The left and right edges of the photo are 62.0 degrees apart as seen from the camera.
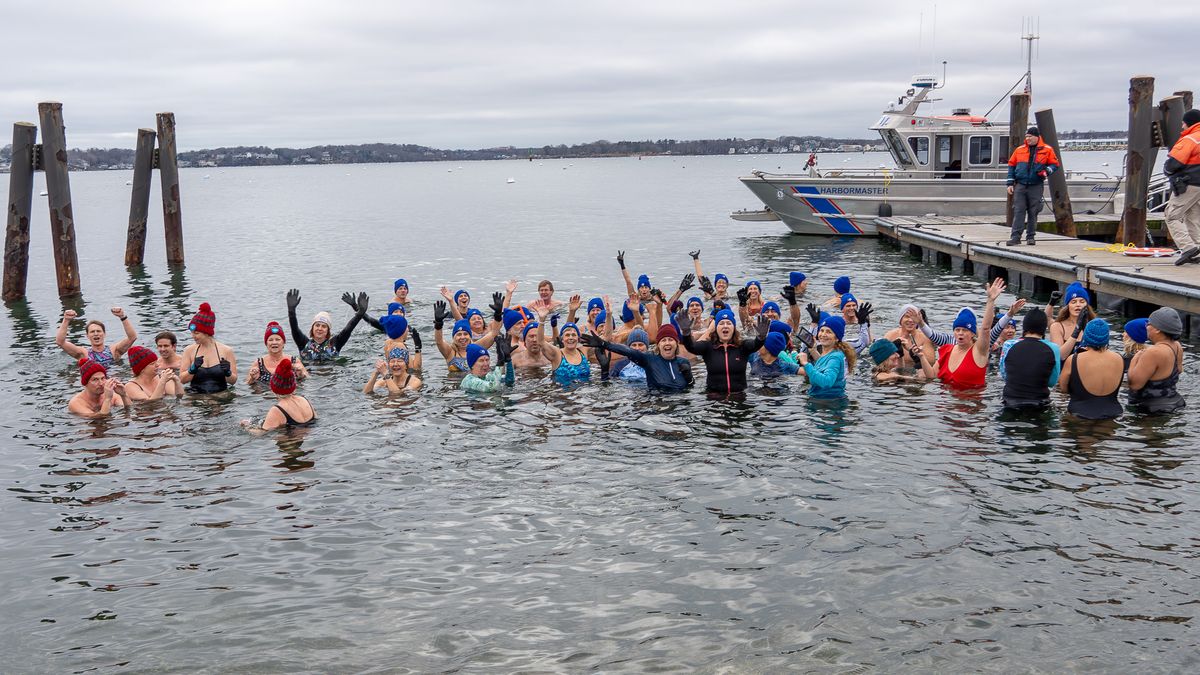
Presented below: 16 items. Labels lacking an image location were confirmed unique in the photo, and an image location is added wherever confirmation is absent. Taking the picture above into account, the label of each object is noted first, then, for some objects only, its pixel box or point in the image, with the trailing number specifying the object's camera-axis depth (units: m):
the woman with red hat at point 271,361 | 12.92
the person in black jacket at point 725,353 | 12.36
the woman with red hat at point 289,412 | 11.77
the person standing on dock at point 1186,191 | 16.20
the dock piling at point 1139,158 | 20.89
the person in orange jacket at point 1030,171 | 20.44
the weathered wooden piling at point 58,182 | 22.55
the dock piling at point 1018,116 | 25.38
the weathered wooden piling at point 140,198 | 27.55
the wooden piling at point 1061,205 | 26.44
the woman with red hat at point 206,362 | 13.64
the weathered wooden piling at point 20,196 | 22.38
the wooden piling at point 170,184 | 27.45
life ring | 19.41
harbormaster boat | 32.97
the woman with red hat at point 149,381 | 13.16
